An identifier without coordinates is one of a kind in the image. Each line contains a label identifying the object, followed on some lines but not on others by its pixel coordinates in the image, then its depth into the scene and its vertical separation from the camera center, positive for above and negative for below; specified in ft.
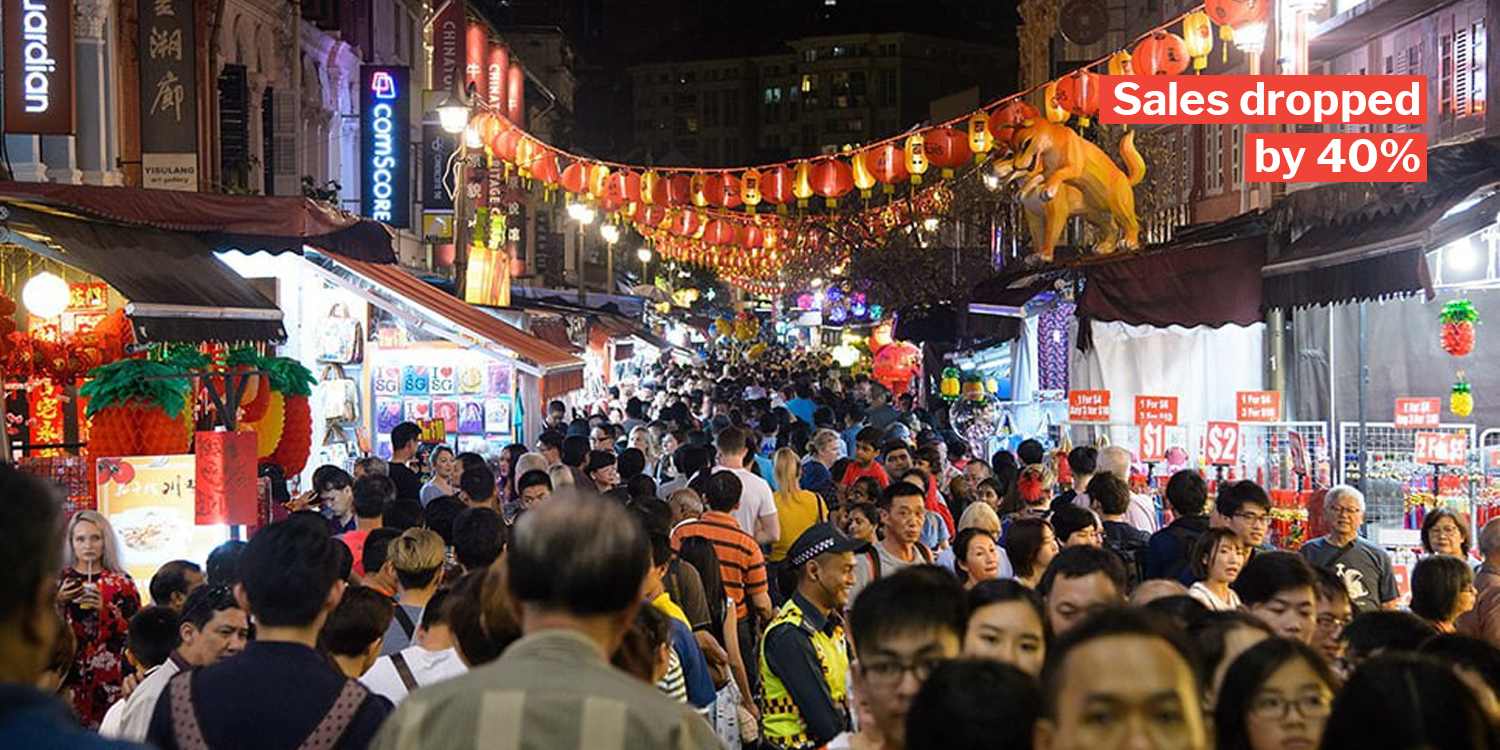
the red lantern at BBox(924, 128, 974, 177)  71.61 +9.10
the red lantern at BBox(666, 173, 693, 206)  85.15 +9.00
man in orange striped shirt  34.58 -3.77
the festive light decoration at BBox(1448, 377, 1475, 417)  44.16 -0.88
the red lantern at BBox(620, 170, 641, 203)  87.81 +9.44
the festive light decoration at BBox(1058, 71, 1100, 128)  58.18 +9.20
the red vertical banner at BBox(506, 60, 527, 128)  132.46 +21.65
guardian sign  51.13 +9.18
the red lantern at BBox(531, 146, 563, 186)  87.71 +10.27
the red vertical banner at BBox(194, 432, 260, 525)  37.09 -2.13
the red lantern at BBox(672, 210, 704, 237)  114.21 +9.81
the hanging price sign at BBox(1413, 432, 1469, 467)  40.45 -1.89
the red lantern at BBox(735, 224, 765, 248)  130.62 +10.28
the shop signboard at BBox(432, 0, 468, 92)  104.32 +19.43
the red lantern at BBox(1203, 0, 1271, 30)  46.85 +9.48
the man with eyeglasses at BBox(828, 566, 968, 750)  15.66 -2.41
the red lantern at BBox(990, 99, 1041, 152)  67.59 +9.70
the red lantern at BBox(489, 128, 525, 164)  86.63 +11.39
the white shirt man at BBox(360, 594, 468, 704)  20.40 -3.34
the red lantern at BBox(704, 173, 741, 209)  82.28 +8.66
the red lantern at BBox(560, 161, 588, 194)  87.51 +9.79
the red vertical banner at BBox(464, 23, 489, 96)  107.45 +19.87
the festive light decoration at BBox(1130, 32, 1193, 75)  53.78 +9.59
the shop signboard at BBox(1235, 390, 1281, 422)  48.39 -1.03
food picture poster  36.11 -2.60
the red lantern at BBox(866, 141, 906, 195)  73.97 +8.85
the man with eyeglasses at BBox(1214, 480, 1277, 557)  32.27 -2.58
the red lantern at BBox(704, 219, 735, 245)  120.98 +9.73
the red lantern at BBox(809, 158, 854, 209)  78.54 +8.73
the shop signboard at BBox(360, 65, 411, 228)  87.15 +11.42
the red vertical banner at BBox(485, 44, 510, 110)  121.39 +21.09
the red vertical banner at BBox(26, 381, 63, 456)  49.67 -0.77
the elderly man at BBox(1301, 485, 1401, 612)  33.09 -3.52
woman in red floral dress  26.81 -3.54
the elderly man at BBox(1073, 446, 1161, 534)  42.39 -3.16
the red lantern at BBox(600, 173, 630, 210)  88.12 +9.39
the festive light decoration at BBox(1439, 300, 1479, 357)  43.93 +0.94
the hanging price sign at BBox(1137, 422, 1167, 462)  54.19 -2.21
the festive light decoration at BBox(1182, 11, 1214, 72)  52.54 +9.95
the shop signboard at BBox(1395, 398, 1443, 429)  42.04 -1.12
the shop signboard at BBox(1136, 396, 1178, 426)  53.93 -1.23
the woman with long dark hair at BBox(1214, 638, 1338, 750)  14.64 -2.75
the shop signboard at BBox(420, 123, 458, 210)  100.17 +12.00
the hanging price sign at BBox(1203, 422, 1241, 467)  48.57 -2.06
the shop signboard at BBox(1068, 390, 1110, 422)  61.16 -1.23
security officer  23.32 -3.79
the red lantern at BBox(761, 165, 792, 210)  81.12 +8.65
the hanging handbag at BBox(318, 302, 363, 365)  61.98 +1.52
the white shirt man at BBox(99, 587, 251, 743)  20.66 -3.09
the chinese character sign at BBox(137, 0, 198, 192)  62.18 +9.85
